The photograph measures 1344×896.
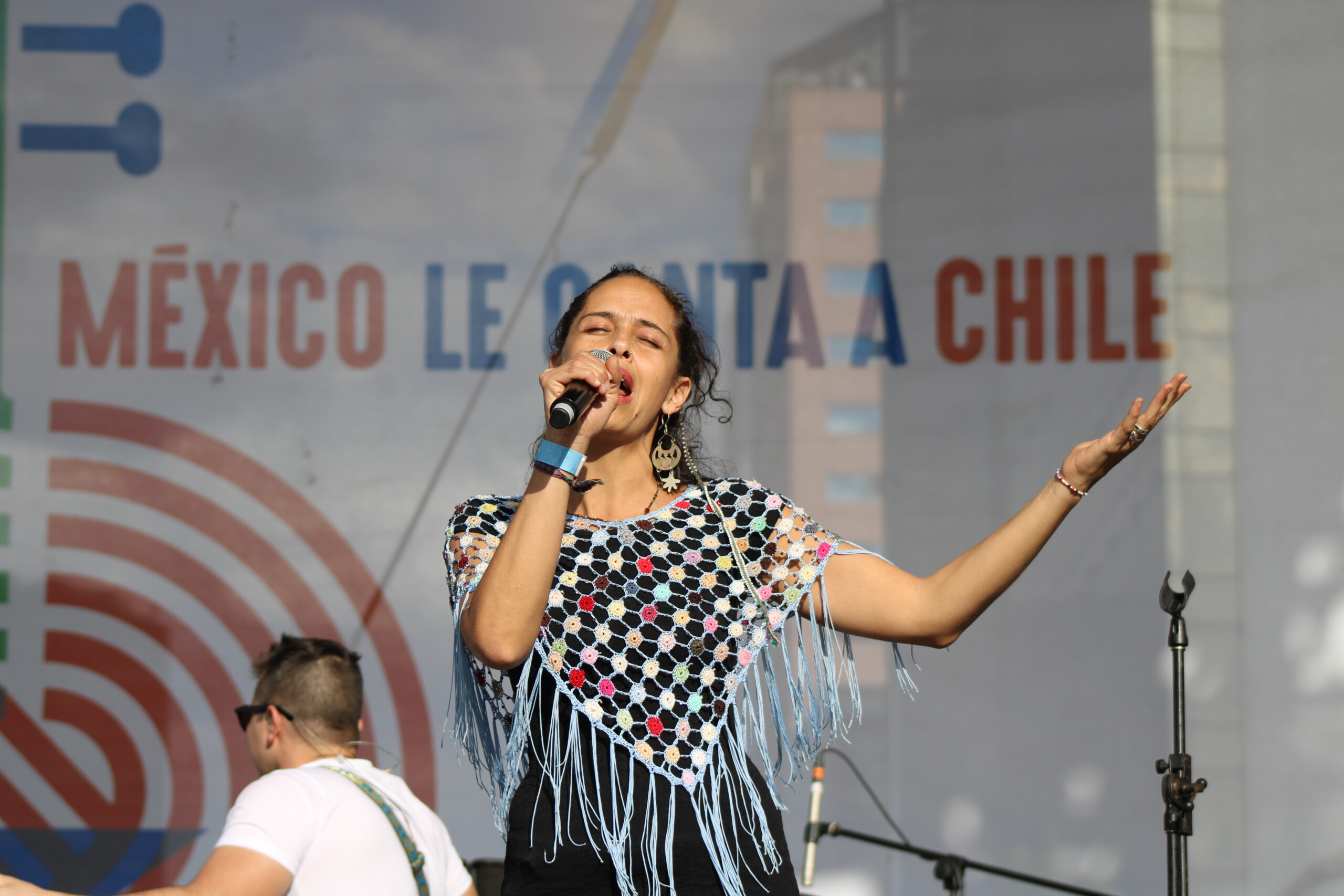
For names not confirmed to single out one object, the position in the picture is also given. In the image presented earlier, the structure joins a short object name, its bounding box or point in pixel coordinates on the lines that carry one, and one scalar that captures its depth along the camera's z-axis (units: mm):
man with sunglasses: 7891
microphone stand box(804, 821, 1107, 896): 9581
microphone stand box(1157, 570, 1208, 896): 7906
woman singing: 7147
